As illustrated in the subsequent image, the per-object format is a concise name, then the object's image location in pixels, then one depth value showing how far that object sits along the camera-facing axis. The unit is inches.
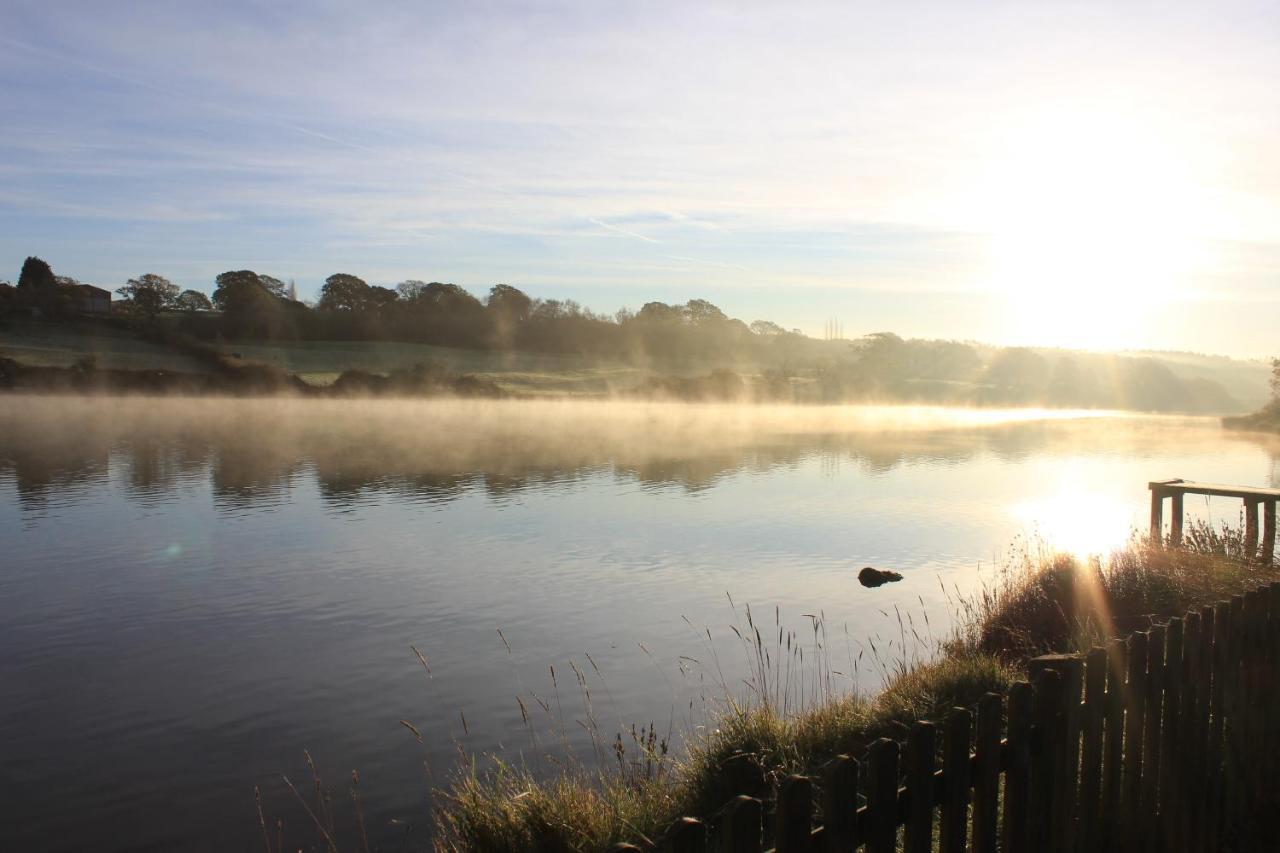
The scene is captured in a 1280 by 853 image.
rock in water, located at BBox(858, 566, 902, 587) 592.1
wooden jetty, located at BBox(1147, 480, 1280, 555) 526.6
